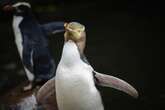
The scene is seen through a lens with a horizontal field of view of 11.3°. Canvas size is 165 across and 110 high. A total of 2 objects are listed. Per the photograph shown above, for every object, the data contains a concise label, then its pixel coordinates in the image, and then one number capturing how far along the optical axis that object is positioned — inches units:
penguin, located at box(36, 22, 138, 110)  142.7
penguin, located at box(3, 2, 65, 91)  165.6
